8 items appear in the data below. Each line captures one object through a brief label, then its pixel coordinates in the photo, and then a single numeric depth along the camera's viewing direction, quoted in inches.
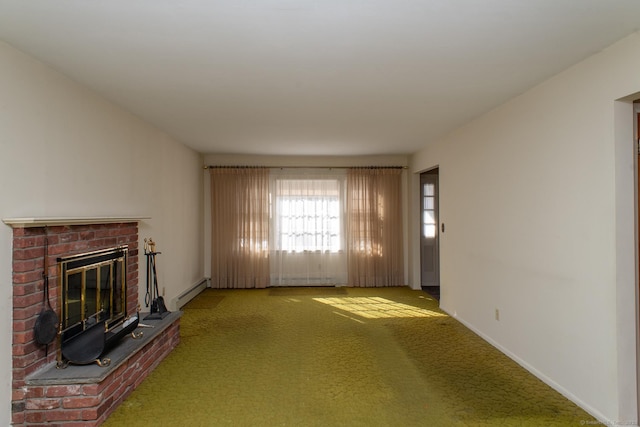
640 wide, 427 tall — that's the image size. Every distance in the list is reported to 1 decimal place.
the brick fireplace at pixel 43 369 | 89.7
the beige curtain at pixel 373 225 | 260.2
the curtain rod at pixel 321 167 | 256.8
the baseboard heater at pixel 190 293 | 203.7
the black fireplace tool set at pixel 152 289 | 142.1
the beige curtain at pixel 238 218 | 255.1
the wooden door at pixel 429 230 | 269.7
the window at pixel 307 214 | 260.7
